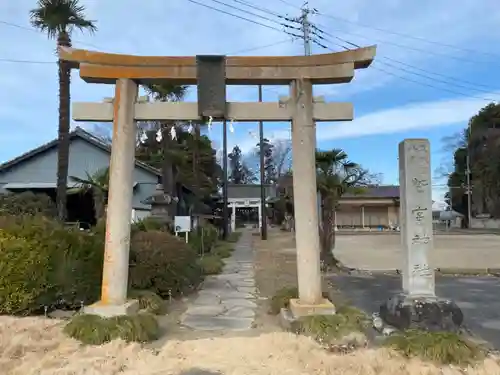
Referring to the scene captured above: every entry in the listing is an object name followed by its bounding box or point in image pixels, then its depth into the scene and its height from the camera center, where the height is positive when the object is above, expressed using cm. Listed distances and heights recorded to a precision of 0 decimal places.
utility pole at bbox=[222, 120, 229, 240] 3266 +256
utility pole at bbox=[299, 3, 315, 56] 2255 +920
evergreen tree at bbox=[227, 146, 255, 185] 8556 +1025
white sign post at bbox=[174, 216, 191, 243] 1564 +10
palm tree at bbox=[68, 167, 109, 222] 1847 +147
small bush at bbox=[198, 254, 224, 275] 1420 -122
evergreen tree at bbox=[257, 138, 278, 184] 7404 +1020
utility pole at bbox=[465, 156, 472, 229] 5559 +408
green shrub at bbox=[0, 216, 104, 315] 698 -63
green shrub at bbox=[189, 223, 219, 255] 1891 -55
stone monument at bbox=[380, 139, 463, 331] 668 -2
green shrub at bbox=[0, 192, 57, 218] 1705 +90
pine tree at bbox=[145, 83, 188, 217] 2028 +337
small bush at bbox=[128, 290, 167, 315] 782 -127
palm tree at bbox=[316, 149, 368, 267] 1482 +131
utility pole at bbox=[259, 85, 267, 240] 3280 +163
